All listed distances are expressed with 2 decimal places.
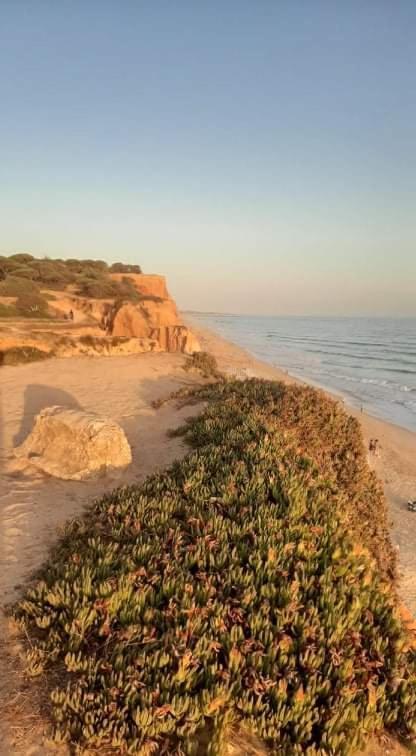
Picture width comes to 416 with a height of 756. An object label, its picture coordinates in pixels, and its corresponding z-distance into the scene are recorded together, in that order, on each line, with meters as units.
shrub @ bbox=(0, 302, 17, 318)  21.58
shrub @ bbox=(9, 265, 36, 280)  30.95
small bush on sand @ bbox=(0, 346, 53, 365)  17.05
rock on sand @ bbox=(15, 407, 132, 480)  7.79
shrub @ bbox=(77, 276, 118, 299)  27.72
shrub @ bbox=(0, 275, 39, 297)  24.55
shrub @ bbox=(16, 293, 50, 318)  22.41
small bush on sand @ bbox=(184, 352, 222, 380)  18.90
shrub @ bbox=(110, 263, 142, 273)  43.54
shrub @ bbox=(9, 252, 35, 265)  37.09
